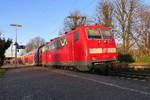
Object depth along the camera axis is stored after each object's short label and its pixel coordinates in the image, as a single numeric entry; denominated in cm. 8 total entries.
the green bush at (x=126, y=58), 2640
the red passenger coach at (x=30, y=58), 3403
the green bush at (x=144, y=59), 2355
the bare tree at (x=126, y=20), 2917
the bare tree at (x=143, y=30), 2894
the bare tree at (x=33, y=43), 9302
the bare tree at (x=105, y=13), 3169
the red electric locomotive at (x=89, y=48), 1180
